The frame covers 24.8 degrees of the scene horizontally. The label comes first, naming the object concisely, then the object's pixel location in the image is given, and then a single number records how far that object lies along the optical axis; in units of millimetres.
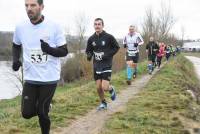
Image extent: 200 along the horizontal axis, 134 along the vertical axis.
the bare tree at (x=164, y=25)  60475
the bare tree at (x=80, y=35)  51294
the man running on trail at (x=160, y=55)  28930
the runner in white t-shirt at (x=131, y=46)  16700
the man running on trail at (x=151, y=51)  23766
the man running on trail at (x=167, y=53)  43688
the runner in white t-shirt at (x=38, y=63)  6246
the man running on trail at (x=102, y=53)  10141
